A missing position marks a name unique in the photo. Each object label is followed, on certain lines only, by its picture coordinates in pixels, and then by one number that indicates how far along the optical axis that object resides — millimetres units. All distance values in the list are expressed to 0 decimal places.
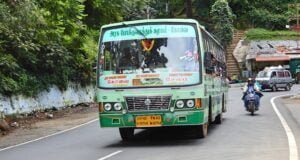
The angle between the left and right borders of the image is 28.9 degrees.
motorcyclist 23238
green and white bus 13539
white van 47500
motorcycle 22953
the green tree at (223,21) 67312
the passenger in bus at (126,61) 14017
